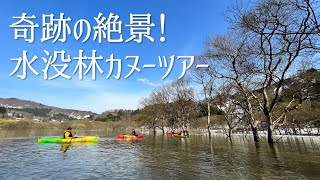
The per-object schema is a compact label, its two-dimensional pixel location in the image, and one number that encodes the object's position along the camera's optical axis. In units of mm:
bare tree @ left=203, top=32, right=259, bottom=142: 14821
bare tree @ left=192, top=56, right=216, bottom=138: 26683
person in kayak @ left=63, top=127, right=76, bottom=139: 17823
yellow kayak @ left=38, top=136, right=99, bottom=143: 17334
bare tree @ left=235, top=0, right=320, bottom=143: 7126
